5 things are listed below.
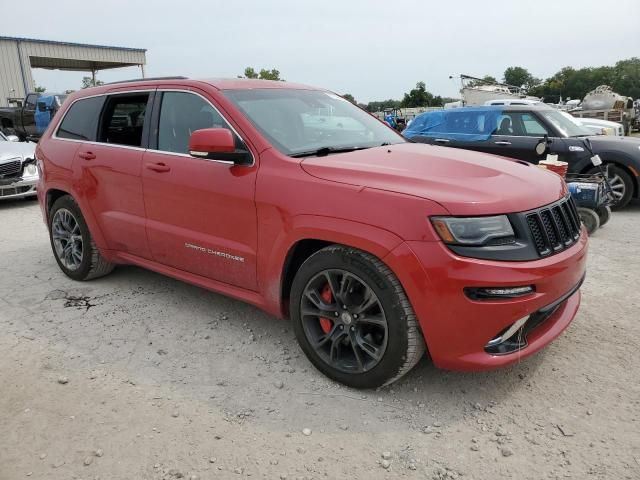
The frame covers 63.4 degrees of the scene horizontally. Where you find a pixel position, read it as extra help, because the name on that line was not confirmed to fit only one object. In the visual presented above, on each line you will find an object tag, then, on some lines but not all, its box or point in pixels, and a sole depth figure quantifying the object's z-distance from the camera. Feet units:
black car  25.96
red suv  8.36
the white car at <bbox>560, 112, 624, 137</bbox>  38.29
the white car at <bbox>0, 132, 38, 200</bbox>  28.73
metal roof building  86.89
